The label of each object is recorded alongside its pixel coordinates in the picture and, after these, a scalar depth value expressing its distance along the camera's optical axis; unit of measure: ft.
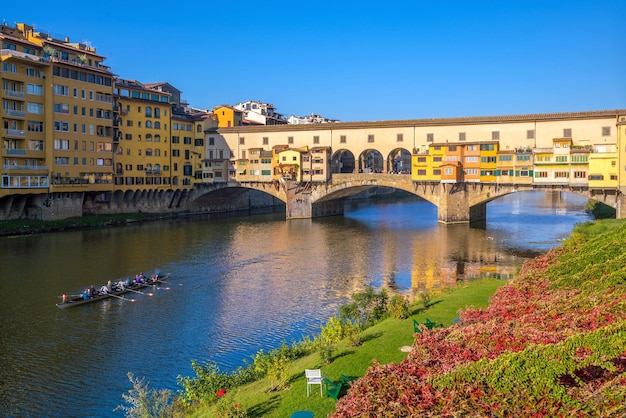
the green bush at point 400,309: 70.24
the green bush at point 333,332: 64.65
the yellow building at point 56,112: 172.04
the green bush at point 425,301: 76.66
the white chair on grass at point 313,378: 45.60
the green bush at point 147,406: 47.06
